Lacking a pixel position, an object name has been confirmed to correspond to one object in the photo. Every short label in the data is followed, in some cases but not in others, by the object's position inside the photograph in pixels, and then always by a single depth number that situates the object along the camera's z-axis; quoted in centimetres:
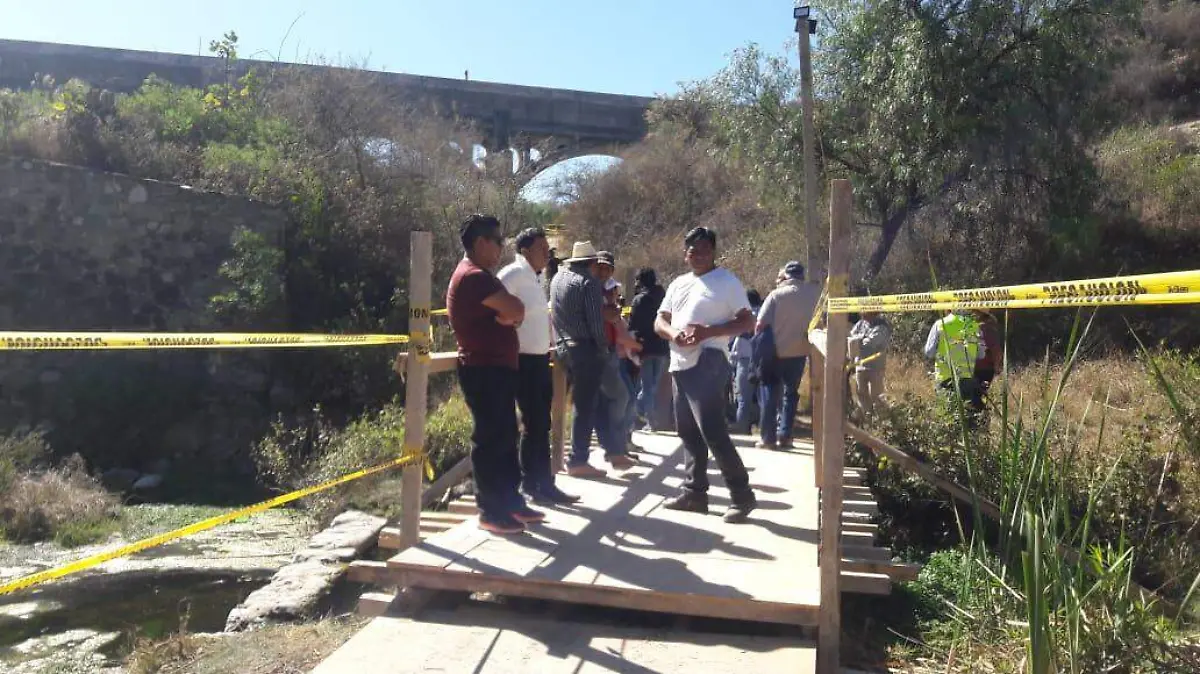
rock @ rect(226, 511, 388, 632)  712
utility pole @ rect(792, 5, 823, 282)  1627
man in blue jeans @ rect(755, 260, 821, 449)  827
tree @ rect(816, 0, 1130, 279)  1709
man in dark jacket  919
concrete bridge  2939
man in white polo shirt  599
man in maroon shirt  519
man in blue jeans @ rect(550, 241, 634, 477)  682
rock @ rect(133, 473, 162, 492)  1218
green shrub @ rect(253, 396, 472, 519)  1031
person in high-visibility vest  788
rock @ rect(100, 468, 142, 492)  1213
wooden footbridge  417
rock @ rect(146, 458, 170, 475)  1309
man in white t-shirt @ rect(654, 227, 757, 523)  570
